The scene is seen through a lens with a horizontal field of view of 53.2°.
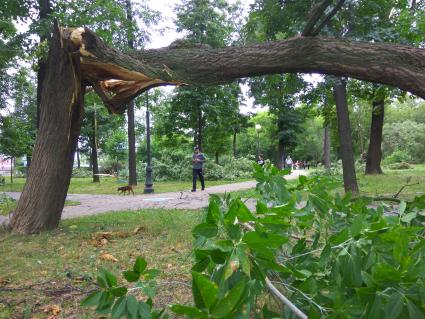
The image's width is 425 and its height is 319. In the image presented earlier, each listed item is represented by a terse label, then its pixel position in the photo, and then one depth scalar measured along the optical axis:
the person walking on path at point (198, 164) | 16.73
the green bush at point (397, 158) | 51.62
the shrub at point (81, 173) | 48.22
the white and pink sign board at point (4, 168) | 60.59
